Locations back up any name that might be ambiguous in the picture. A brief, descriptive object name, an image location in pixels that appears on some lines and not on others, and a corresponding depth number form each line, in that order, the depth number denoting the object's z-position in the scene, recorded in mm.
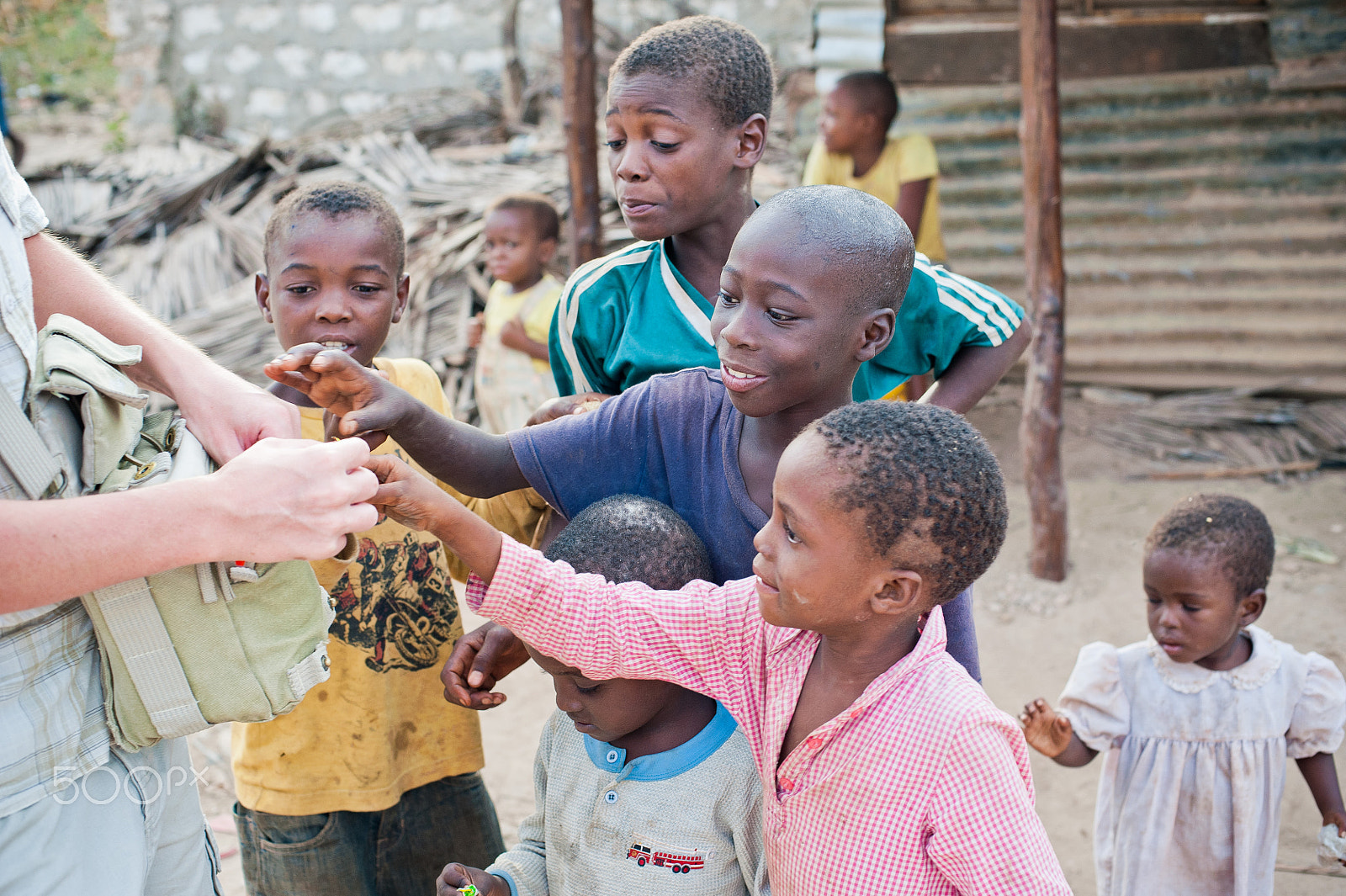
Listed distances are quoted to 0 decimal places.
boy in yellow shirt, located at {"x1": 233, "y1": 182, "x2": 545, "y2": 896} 1997
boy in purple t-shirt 1669
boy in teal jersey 2049
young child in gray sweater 1610
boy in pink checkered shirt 1365
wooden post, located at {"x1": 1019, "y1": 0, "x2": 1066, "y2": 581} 4496
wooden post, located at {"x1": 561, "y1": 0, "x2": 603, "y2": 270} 4738
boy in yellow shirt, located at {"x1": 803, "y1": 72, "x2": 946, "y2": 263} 4953
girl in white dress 2365
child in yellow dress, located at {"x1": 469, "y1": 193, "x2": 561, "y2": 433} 4961
